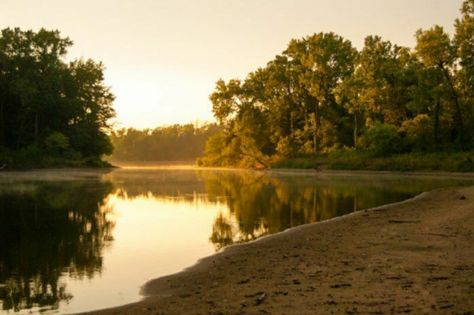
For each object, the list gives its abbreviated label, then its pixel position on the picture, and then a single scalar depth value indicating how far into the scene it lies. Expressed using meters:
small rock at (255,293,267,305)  8.59
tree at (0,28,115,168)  84.00
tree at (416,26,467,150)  64.69
